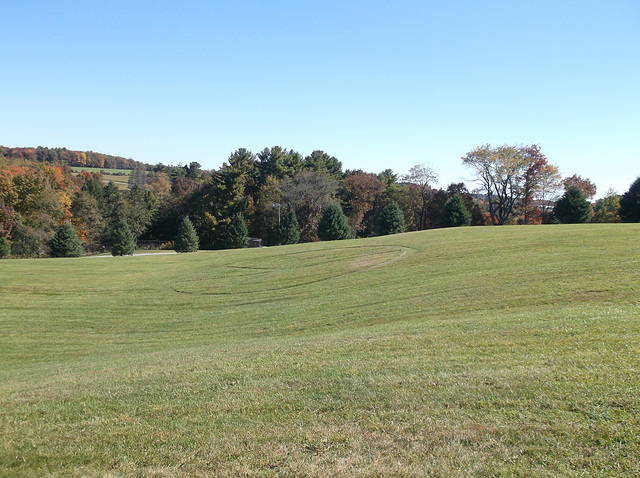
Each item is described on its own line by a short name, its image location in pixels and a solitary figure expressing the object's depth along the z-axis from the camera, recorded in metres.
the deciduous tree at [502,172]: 63.44
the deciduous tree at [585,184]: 64.38
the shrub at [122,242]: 54.94
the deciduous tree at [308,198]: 69.31
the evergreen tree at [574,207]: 49.31
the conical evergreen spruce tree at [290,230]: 62.31
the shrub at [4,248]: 48.55
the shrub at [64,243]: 50.81
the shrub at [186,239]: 56.28
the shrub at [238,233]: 63.67
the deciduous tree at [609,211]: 59.23
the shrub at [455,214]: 58.03
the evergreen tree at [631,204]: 47.53
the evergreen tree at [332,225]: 58.59
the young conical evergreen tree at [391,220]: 61.28
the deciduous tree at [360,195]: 77.75
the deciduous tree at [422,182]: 72.00
